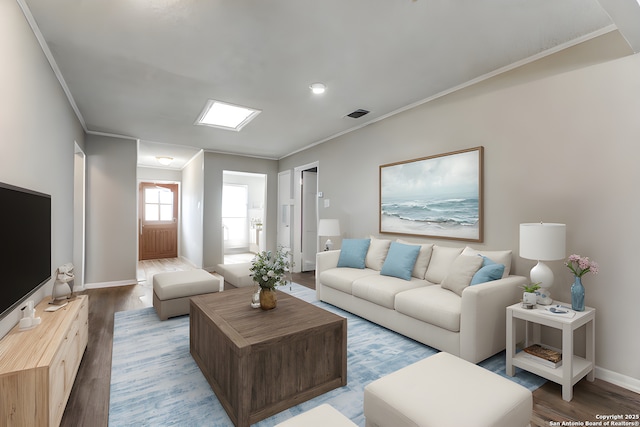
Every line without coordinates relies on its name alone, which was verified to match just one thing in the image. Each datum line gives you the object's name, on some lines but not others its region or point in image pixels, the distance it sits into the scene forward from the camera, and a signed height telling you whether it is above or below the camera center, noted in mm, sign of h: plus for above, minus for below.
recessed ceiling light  3239 +1368
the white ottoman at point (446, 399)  1270 -852
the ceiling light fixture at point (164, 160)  6996 +1210
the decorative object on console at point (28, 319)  1841 -684
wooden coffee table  1773 -949
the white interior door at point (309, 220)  6473 -182
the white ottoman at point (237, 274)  4082 -887
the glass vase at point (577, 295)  2160 -594
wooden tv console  1371 -800
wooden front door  8312 -293
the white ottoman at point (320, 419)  1207 -857
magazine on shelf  2119 -1044
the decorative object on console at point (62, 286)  2391 -614
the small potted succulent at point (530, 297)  2246 -629
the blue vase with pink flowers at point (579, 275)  2142 -450
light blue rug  1848 -1257
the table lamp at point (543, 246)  2213 -250
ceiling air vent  4055 +1361
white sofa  2359 -798
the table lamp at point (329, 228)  4801 -260
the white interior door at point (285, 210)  6750 +34
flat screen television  1582 -216
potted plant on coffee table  2354 -506
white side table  1982 -988
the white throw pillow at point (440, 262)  3164 -536
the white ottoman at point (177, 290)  3428 -938
